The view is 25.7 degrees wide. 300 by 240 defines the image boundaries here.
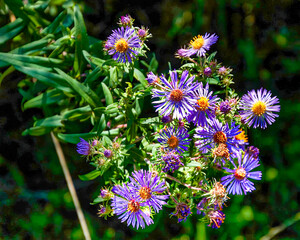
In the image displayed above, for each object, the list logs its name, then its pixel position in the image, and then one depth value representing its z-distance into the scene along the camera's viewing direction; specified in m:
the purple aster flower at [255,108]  0.62
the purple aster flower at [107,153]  0.60
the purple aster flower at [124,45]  0.60
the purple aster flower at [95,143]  0.61
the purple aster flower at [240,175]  0.61
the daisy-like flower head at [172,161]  0.59
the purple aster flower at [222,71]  0.62
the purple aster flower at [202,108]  0.59
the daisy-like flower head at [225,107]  0.60
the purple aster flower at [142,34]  0.61
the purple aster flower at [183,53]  0.62
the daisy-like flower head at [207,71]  0.61
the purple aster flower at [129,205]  0.59
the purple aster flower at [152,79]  0.60
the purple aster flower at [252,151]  0.62
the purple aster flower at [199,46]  0.61
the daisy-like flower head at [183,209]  0.60
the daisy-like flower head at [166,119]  0.60
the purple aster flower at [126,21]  0.61
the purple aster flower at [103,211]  0.62
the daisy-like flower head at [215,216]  0.59
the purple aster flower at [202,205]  0.61
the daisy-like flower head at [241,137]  0.61
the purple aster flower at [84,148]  0.61
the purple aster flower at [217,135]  0.60
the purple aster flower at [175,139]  0.60
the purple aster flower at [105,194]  0.61
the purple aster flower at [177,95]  0.59
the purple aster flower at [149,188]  0.59
